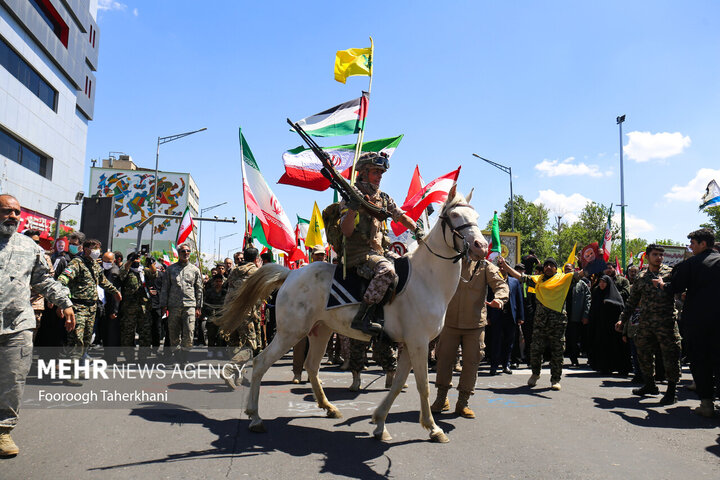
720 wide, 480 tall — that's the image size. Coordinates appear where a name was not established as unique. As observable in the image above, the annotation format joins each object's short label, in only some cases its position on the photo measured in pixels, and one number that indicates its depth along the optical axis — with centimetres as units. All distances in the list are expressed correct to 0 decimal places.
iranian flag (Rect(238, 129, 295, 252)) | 1031
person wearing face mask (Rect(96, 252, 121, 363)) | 1029
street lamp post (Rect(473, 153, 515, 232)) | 3759
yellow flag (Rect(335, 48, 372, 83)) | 768
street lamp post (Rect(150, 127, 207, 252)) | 3391
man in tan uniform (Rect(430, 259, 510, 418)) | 650
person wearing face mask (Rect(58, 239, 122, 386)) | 795
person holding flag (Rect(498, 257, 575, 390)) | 866
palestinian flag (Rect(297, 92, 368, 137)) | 781
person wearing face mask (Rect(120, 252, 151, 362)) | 1033
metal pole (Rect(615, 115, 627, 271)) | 3601
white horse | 520
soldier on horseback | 527
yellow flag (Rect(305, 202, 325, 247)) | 1182
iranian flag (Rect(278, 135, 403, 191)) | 958
